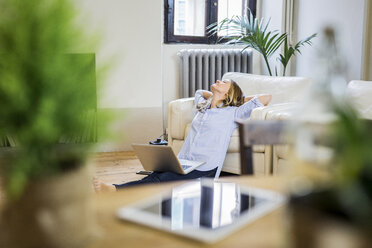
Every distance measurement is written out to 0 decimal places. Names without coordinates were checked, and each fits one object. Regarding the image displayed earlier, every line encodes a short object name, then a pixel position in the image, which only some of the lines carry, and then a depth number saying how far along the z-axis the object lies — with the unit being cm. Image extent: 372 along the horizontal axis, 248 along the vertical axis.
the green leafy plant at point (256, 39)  439
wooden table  63
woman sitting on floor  285
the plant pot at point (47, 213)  56
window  476
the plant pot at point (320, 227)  46
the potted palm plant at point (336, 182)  47
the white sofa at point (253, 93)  333
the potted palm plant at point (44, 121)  53
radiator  470
